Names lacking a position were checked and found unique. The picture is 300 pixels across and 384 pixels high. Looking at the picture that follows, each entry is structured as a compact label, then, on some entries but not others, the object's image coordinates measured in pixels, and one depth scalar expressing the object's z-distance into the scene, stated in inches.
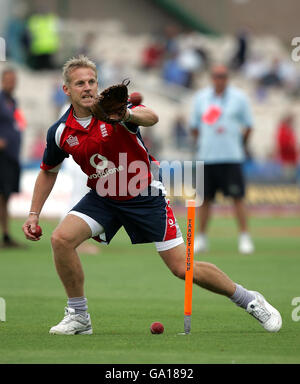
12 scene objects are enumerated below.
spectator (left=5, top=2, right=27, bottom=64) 1264.8
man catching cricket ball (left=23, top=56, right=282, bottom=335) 306.3
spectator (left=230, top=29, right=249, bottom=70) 1354.6
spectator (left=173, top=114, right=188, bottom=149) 1061.1
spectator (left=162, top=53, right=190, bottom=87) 1279.5
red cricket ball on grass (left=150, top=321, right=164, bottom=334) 310.0
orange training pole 304.3
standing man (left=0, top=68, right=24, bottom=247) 603.5
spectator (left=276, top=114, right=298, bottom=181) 1040.2
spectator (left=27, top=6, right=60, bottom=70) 1233.0
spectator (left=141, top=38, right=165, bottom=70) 1314.0
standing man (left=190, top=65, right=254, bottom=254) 581.6
